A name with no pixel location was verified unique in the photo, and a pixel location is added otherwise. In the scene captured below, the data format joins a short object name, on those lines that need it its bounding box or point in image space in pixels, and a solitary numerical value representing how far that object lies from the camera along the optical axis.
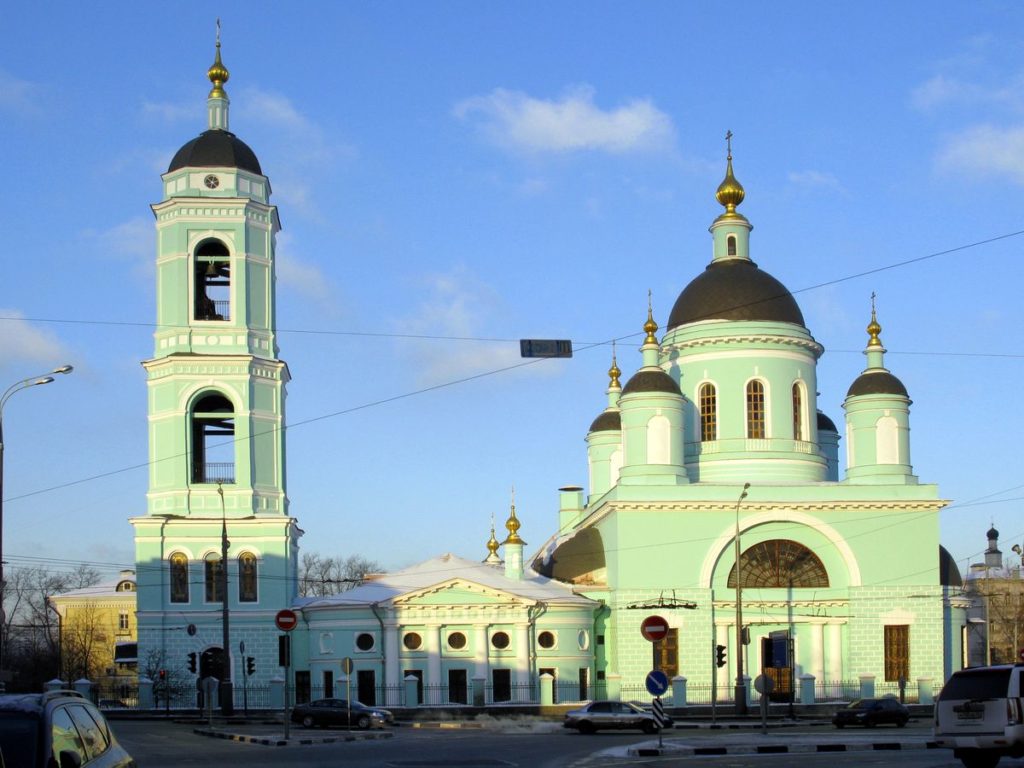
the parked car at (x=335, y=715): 38.41
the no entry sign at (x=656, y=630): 27.30
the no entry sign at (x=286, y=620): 29.80
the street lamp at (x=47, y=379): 28.20
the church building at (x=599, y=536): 48.19
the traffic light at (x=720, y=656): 40.97
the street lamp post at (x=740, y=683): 43.06
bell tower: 47.94
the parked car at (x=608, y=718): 34.91
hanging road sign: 30.27
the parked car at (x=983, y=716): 18.39
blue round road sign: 26.48
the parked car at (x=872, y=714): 37.62
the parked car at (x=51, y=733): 9.92
